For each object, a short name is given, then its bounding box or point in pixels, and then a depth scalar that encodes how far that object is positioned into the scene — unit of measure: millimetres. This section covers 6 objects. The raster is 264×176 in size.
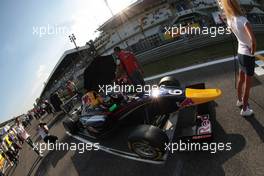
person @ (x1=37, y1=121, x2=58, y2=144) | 9781
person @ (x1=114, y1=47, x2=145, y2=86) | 9016
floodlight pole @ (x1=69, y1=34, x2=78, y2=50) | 44741
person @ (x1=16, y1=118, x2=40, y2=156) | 10818
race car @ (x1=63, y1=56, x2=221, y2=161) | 5289
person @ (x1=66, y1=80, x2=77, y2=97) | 16567
